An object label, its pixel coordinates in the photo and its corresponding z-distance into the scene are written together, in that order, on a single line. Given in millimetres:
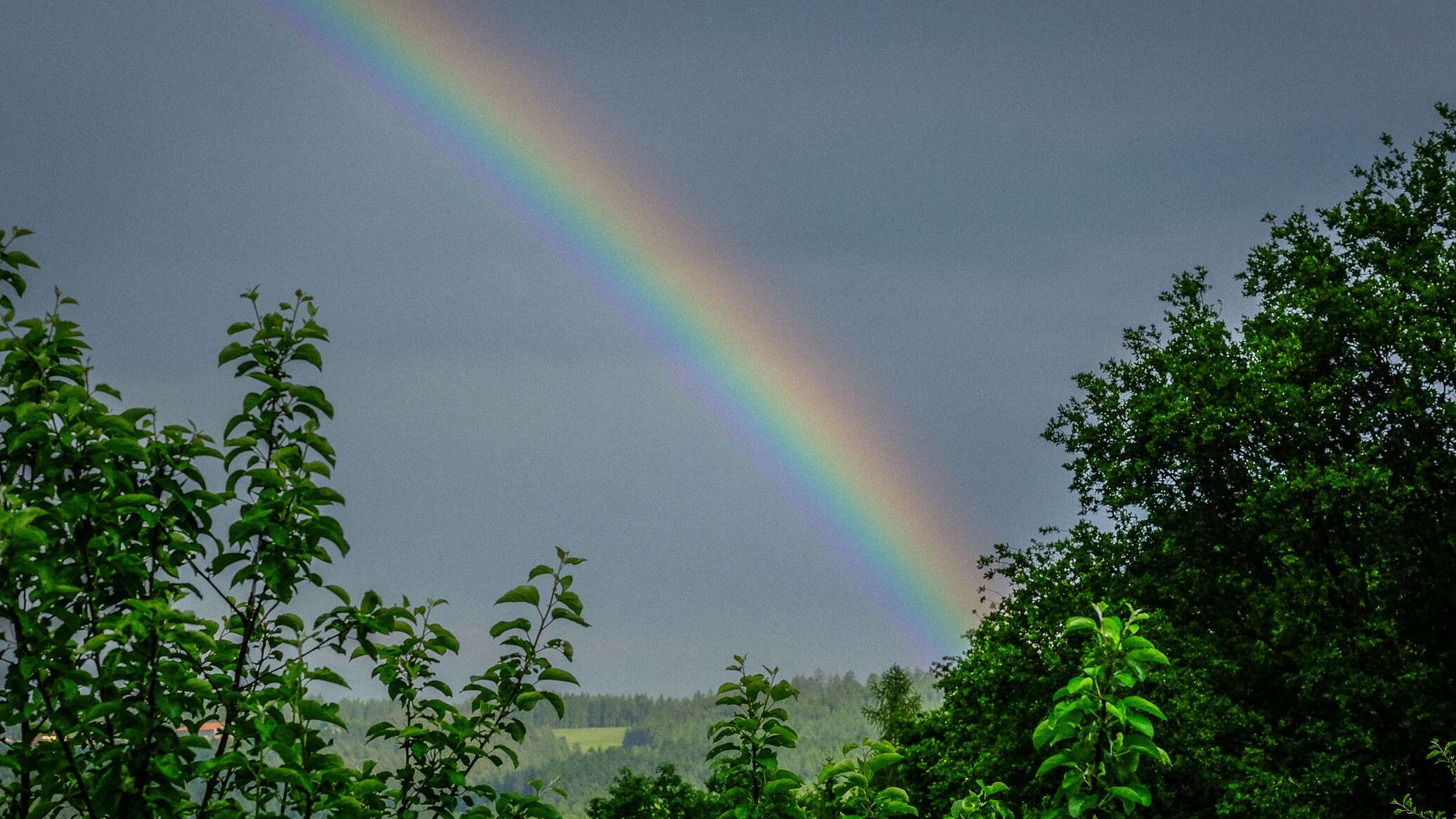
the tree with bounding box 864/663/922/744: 84812
